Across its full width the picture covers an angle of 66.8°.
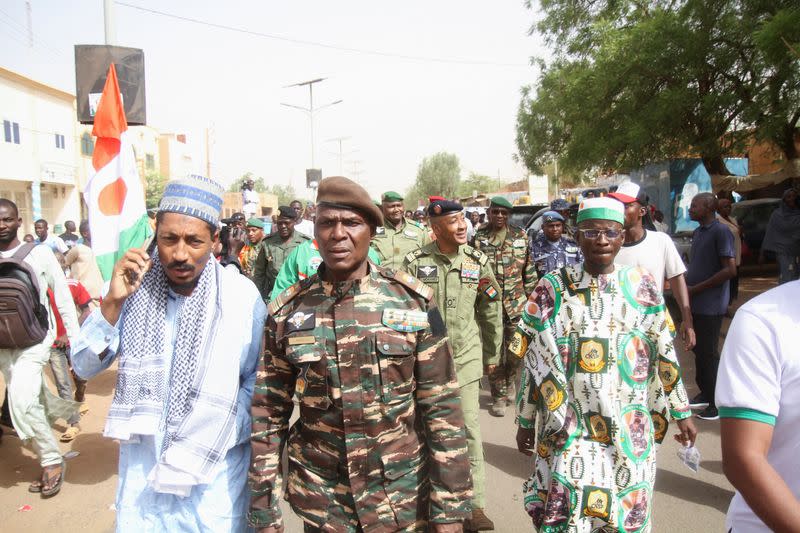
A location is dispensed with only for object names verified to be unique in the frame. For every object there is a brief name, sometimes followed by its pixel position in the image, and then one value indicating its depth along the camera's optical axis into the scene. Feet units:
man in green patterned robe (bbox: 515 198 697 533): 8.75
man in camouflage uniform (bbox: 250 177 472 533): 6.73
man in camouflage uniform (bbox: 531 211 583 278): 23.02
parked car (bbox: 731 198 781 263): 50.24
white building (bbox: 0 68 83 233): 90.94
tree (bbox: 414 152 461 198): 289.74
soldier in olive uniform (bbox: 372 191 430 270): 21.47
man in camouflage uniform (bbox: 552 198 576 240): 27.97
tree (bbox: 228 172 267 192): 310.49
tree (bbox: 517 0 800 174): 38.45
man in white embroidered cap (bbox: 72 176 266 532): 7.11
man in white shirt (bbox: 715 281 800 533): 4.80
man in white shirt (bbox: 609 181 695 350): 14.37
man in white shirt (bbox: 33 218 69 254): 40.81
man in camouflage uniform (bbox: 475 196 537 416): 19.76
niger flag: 12.71
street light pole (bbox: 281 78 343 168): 91.87
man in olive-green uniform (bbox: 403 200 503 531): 12.43
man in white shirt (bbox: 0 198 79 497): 14.11
